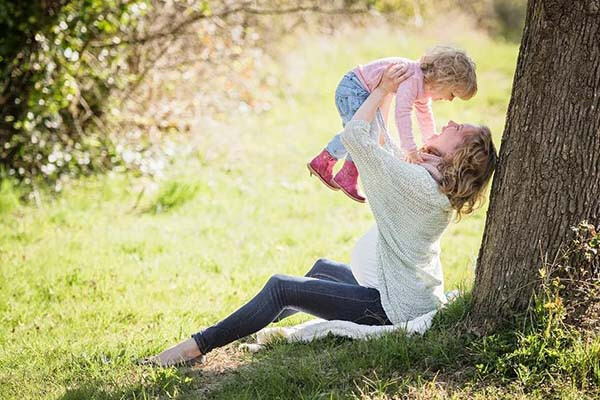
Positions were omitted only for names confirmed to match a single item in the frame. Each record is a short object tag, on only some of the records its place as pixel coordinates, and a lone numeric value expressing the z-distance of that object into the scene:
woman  7.50
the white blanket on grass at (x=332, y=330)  7.64
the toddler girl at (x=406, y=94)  7.79
